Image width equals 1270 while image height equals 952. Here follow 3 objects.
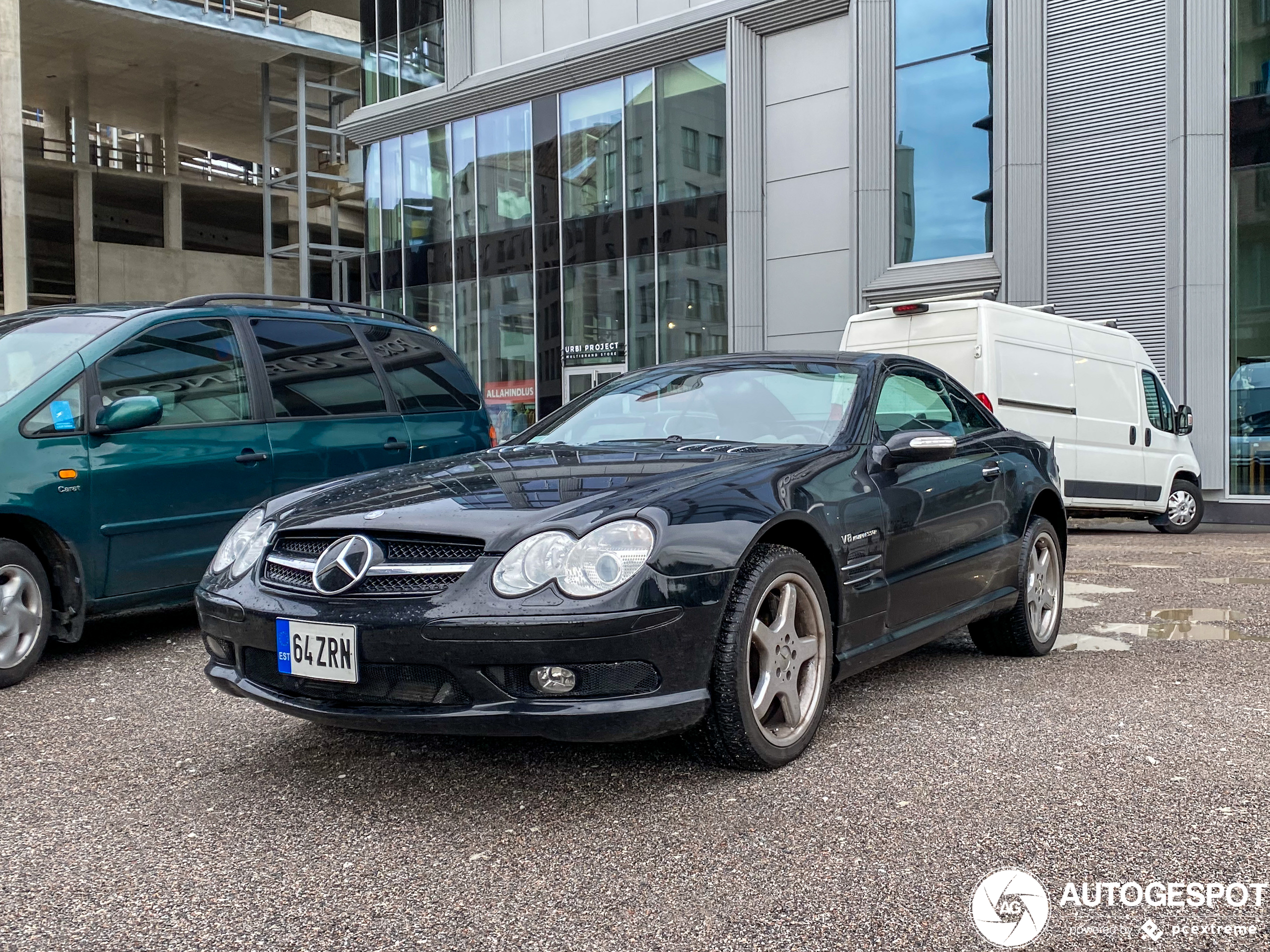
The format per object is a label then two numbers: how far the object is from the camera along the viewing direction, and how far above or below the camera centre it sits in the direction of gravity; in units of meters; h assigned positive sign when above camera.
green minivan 4.96 +0.05
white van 10.42 +0.39
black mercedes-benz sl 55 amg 3.05 -0.41
